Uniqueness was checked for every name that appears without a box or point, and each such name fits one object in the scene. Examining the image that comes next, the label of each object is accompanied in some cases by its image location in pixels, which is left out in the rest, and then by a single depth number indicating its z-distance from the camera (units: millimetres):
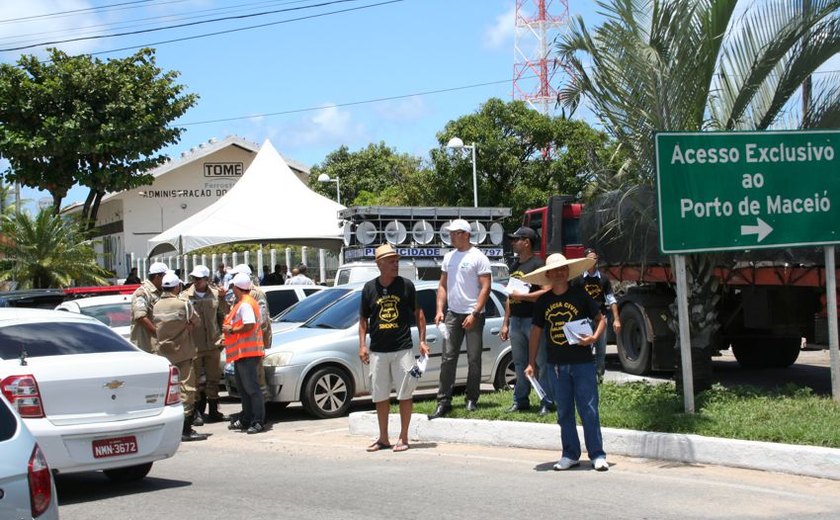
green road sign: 10141
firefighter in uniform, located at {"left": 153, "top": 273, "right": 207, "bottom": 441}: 11547
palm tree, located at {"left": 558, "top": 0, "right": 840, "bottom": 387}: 10516
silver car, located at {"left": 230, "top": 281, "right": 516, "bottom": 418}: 12727
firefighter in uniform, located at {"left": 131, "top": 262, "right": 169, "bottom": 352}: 11750
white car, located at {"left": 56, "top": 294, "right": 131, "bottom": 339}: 15102
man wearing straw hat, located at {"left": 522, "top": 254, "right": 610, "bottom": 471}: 8586
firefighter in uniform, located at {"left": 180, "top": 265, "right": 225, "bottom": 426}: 12547
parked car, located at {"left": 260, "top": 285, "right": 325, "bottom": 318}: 16969
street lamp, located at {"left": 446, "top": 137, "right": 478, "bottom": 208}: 29747
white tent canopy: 24328
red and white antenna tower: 49841
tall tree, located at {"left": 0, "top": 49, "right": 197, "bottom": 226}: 32031
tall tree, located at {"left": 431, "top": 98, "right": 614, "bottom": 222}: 36594
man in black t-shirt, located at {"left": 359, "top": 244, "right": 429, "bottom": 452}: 10008
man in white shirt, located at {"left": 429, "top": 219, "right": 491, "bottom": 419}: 10562
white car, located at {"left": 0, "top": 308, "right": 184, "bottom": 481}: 8000
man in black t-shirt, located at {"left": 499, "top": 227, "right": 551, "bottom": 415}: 10875
